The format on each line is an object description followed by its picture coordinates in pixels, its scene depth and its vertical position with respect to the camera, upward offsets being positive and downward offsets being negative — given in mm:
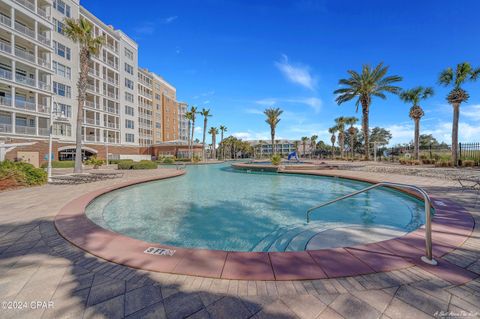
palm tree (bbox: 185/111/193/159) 43462 +8904
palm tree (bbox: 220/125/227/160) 64000 +8594
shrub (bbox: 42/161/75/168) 23172 -1201
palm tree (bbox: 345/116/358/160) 40938 +7780
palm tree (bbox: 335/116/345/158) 45938 +7356
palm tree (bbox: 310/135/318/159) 67069 +6101
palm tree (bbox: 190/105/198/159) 44000 +9649
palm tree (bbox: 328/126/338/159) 49156 +6313
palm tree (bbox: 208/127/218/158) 61450 +7392
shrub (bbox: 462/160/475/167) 16266 -533
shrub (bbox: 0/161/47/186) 9479 -1083
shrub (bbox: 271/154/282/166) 21812 -503
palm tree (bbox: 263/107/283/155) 37062 +7374
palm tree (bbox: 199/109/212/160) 46556 +9603
